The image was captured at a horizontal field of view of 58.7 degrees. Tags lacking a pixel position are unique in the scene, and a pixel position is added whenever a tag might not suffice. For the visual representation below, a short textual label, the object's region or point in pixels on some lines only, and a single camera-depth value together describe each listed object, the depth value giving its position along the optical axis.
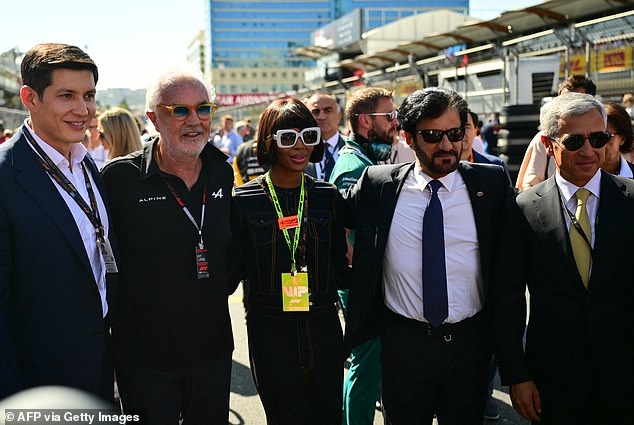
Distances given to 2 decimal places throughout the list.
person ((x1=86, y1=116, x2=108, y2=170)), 6.54
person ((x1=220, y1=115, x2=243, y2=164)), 16.17
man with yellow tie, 2.46
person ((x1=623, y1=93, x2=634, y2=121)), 9.83
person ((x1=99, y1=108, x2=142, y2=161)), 4.82
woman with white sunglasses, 2.73
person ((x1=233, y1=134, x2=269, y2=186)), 7.42
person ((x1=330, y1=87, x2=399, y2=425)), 3.45
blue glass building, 145.62
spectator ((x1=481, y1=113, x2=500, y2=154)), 15.09
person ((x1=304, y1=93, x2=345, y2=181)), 6.08
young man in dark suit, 2.10
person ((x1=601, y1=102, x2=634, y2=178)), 3.70
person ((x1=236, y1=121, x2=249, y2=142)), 18.62
